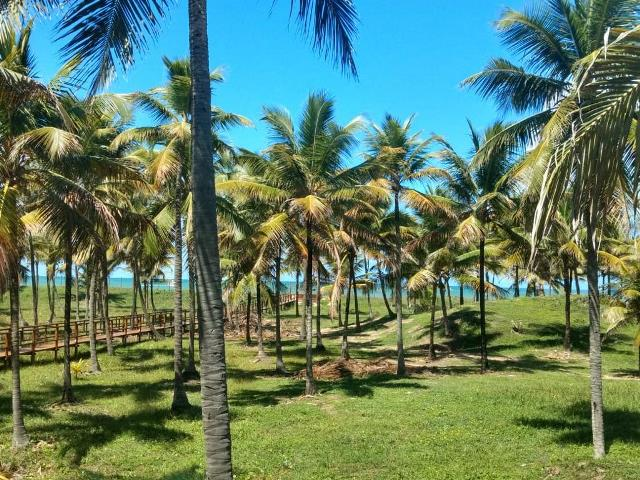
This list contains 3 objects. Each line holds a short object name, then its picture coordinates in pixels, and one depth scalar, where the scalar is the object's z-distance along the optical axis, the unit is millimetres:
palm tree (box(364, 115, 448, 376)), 19812
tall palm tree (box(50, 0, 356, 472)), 4836
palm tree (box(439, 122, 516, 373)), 19000
